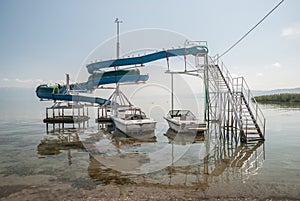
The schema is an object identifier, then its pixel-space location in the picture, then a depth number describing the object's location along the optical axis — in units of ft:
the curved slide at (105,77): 62.04
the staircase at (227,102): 52.90
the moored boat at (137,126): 58.59
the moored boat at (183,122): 58.83
